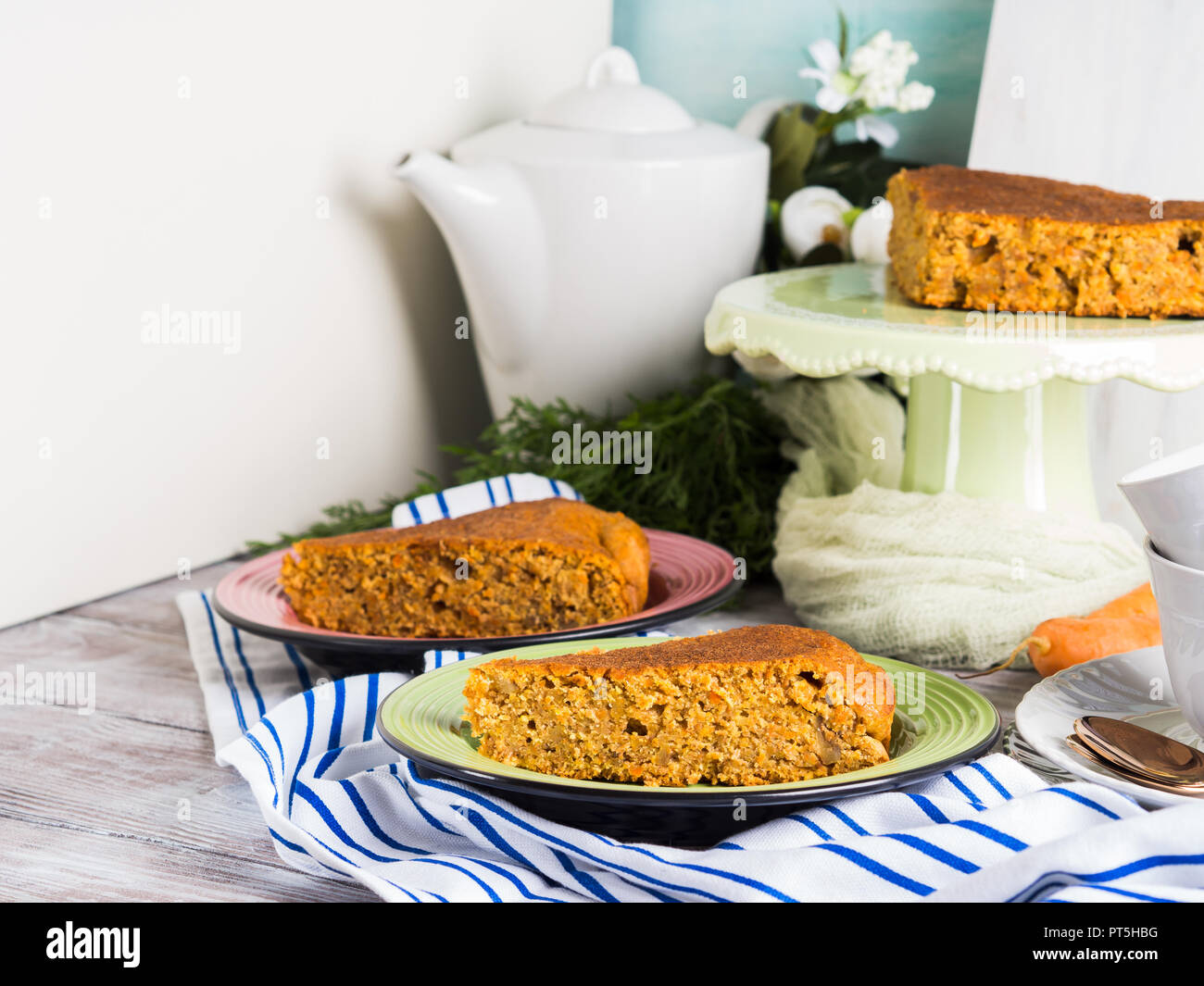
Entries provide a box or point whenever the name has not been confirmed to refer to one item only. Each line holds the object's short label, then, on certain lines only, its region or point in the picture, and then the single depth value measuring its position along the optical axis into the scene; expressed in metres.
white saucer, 0.64
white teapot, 1.28
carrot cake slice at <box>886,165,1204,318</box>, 0.96
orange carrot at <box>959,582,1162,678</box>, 0.89
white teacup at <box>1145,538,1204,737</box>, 0.65
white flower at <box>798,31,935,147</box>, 1.42
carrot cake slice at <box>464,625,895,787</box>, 0.66
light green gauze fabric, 0.96
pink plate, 0.87
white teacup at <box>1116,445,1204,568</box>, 0.64
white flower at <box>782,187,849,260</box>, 1.39
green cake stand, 0.85
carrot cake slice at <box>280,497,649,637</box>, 0.91
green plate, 0.60
